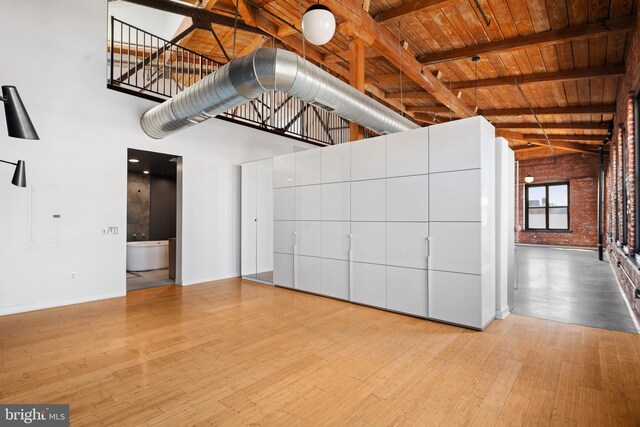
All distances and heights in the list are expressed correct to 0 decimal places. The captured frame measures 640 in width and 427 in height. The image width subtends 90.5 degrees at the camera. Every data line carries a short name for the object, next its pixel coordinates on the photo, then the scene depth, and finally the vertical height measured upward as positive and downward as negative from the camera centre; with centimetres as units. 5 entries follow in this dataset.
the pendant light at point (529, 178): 1266 +153
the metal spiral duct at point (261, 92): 356 +160
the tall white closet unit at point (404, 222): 383 -10
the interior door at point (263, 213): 720 +6
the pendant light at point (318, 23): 291 +178
